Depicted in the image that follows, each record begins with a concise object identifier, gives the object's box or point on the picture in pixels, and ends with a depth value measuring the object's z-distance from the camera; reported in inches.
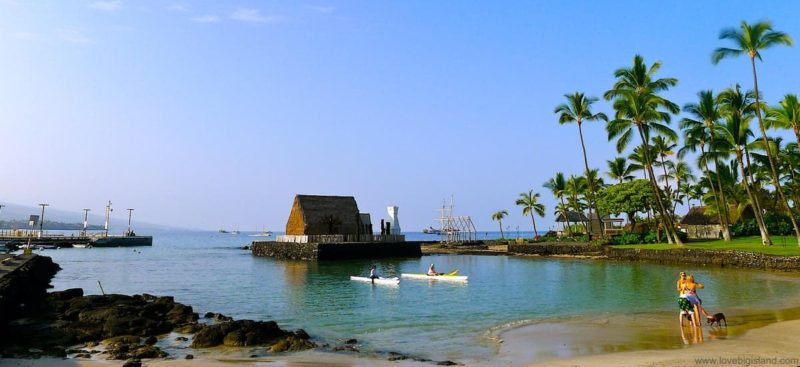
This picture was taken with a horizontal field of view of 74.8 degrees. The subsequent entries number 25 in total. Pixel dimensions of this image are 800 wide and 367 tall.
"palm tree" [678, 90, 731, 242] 1744.6
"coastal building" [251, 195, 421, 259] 2230.6
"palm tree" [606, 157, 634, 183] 2655.0
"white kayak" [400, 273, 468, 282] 1324.8
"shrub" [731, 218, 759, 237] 2116.1
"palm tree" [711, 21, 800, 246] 1407.5
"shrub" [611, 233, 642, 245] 2116.1
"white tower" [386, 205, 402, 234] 2820.6
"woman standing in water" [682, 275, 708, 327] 585.0
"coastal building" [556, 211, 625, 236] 2708.4
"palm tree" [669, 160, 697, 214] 2834.6
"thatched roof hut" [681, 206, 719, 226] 2532.0
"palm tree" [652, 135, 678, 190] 2493.8
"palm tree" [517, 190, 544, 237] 3394.7
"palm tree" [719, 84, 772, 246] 1578.5
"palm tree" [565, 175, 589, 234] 2903.5
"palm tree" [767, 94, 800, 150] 1375.5
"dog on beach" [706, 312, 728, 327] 604.0
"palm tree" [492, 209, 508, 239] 3873.0
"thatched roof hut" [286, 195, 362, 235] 2439.7
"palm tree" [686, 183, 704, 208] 2826.3
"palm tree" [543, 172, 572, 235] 3100.4
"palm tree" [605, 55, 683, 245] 1712.6
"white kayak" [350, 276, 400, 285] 1268.5
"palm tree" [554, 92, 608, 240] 2174.0
